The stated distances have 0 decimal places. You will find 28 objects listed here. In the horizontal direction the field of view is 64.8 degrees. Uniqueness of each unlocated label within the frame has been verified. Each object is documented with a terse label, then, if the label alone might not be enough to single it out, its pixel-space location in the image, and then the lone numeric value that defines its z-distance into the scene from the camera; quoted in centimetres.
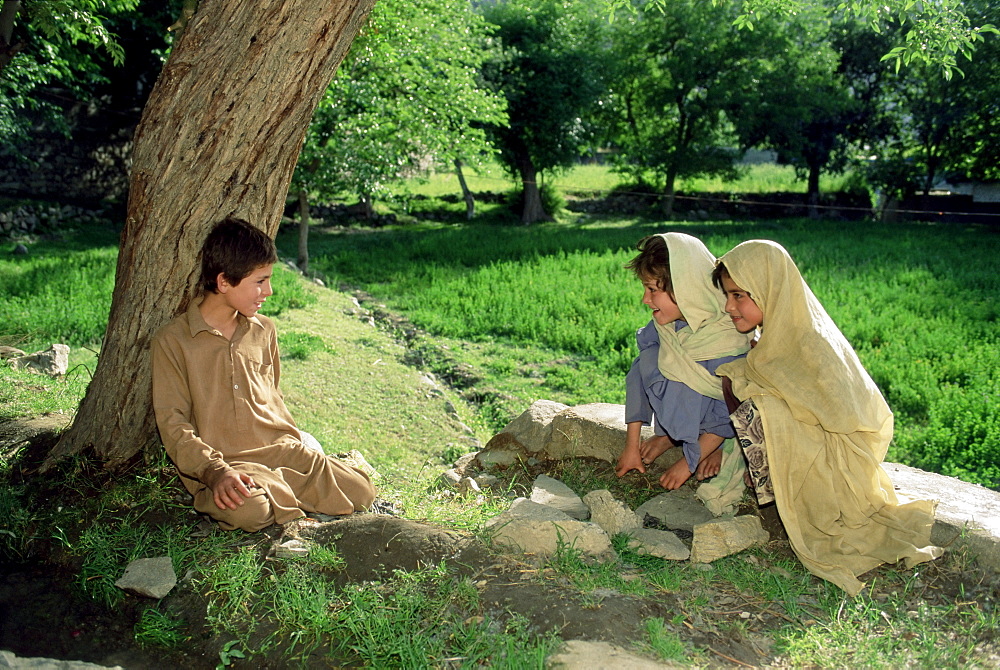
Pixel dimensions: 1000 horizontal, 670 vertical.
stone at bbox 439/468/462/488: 463
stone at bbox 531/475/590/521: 378
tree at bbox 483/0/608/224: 2219
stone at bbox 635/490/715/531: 377
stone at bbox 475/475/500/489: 462
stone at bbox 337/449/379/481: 428
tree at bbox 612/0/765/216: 2377
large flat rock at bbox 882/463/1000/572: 325
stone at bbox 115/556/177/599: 303
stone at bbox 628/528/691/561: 336
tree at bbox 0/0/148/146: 761
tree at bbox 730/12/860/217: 2367
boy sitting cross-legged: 329
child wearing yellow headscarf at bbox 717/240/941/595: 329
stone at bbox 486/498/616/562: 324
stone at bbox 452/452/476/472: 498
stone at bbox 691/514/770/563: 331
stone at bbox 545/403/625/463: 454
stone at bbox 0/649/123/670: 230
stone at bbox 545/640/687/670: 246
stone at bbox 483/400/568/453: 480
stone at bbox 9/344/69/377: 616
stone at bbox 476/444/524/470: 484
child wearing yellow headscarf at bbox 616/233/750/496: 386
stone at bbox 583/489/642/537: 356
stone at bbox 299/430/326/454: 438
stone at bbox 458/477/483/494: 442
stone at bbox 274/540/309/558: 317
